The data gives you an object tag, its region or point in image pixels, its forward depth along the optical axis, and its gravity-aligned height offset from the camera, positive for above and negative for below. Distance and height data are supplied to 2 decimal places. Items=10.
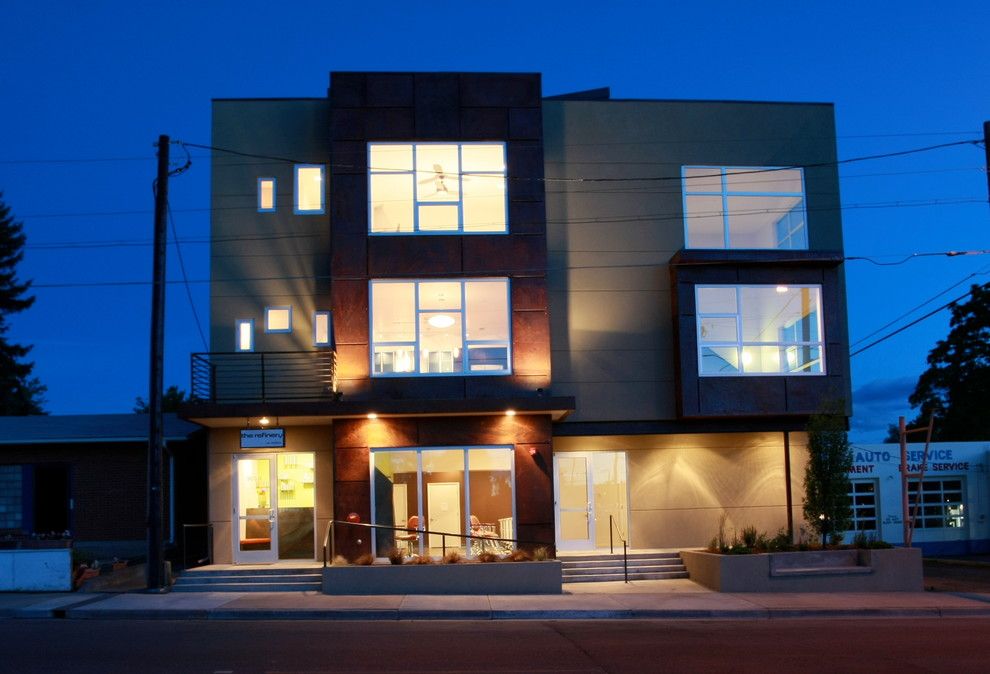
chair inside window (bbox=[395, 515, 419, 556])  20.20 -1.76
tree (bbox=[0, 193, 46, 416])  49.47 +7.91
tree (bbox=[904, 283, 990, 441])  41.69 +2.77
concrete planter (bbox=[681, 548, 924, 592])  18.56 -2.41
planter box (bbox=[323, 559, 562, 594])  18.22 -2.31
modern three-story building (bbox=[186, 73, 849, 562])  20.45 +2.89
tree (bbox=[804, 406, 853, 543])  19.52 -0.68
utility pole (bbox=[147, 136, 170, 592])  18.50 +1.21
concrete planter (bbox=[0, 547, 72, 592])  18.97 -2.08
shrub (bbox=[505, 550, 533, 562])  18.77 -1.99
